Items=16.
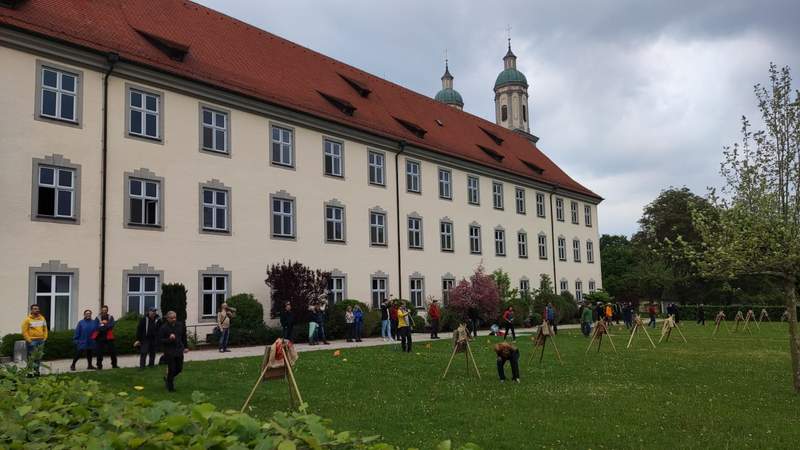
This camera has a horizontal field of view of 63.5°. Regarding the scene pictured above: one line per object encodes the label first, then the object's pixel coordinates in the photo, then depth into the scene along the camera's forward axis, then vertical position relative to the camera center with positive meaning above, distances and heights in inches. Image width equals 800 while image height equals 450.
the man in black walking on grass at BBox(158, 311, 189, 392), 512.1 -40.9
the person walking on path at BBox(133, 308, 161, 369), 651.5 -44.4
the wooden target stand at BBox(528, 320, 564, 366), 670.5 -51.3
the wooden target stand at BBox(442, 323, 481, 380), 591.8 -48.7
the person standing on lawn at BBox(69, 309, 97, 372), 655.1 -40.9
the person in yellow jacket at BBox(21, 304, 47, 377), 606.1 -30.5
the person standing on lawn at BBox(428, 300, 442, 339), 1090.1 -49.8
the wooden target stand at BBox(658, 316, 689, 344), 1023.5 -70.1
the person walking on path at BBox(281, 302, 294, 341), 926.0 -41.6
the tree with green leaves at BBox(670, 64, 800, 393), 506.3 +52.4
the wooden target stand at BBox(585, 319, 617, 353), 807.9 -57.7
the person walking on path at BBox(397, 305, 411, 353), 837.8 -52.0
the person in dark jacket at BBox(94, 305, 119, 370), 655.8 -41.1
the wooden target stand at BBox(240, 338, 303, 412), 419.8 -45.9
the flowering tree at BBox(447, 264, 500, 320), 1332.4 -20.0
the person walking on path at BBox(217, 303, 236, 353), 834.8 -40.7
